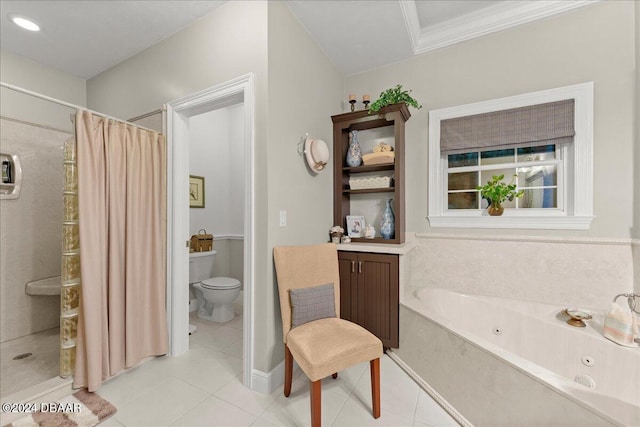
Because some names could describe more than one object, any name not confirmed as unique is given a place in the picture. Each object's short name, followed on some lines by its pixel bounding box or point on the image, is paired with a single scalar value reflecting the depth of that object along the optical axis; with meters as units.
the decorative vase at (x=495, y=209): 2.22
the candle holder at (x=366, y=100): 2.48
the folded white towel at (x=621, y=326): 1.47
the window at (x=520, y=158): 1.98
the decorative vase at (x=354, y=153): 2.57
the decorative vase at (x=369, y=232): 2.52
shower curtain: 1.69
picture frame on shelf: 2.63
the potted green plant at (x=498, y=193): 2.20
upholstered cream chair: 1.39
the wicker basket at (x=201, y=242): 3.29
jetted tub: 1.09
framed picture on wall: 3.56
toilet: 2.76
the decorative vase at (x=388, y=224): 2.44
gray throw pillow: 1.74
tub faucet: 1.60
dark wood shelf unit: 2.37
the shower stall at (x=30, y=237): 2.35
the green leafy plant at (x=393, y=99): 2.30
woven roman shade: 2.03
